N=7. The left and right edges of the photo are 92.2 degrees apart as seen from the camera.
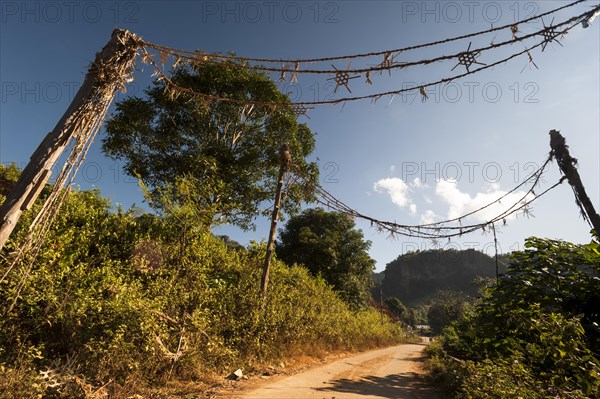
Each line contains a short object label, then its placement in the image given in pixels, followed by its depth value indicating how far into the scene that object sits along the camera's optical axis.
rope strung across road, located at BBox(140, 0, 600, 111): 2.83
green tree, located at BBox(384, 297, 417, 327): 64.19
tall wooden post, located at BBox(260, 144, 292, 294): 8.70
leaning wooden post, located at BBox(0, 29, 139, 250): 2.22
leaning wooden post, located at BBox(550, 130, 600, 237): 6.86
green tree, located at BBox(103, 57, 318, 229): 12.37
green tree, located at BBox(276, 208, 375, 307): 21.78
